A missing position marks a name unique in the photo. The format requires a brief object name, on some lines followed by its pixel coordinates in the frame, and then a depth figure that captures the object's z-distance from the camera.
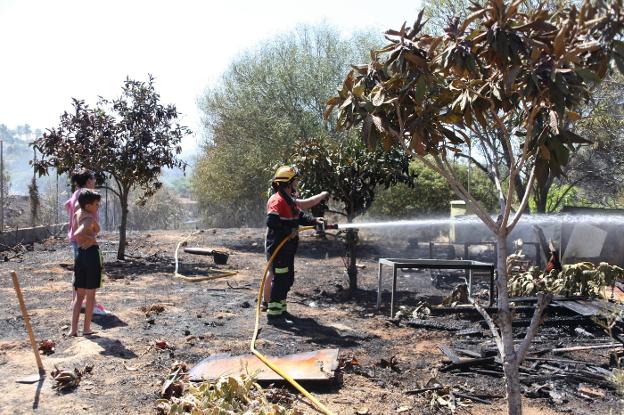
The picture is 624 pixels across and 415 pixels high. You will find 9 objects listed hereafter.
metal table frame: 7.93
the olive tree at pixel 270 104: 18.62
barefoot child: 6.25
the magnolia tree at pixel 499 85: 3.24
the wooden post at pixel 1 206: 13.62
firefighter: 7.38
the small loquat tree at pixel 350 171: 9.34
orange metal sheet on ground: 4.98
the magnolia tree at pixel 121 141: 12.29
